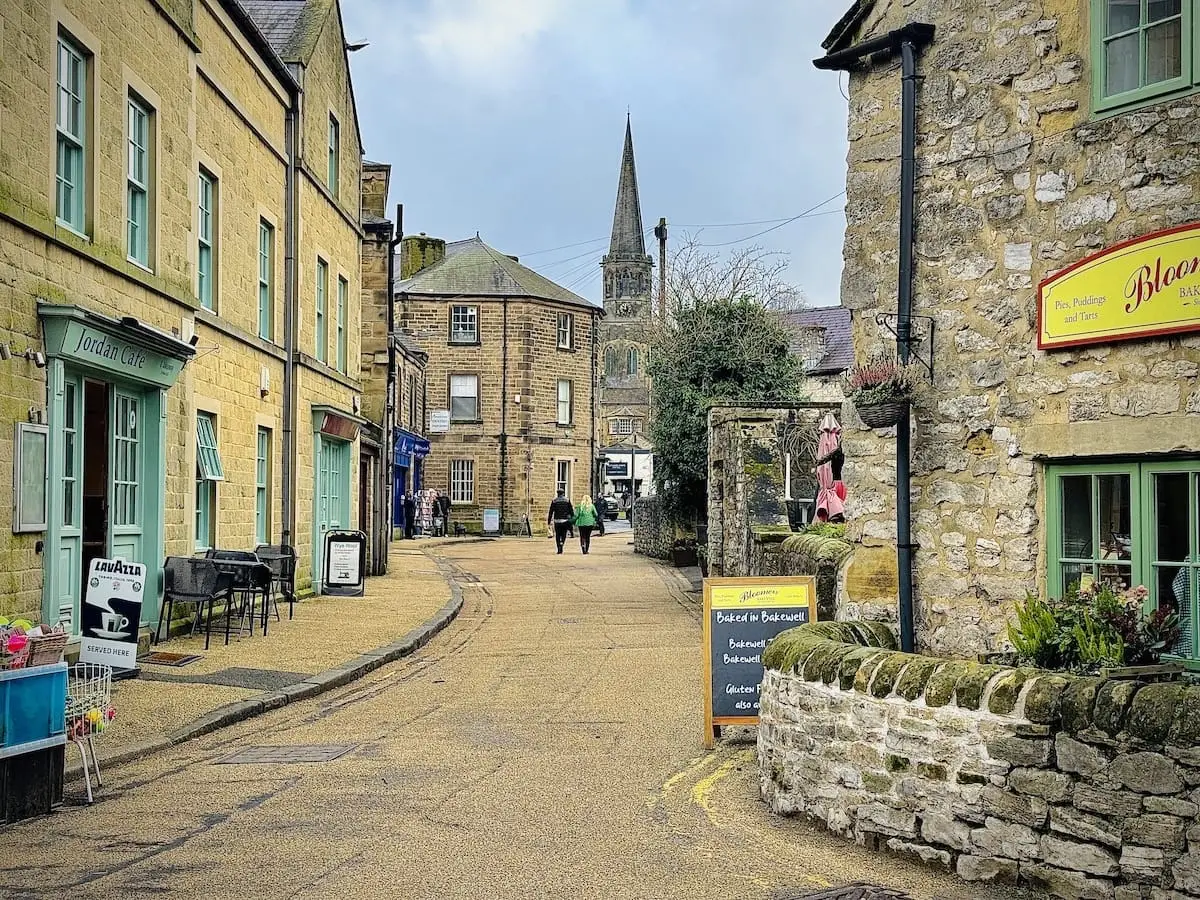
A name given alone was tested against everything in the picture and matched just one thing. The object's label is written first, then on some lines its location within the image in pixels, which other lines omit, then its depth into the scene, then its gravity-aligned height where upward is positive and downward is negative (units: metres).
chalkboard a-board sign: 10.44 -1.07
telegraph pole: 33.10 +8.75
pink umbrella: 15.72 +0.19
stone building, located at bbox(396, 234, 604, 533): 53.25 +4.03
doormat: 13.84 -1.73
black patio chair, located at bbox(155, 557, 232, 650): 15.05 -1.02
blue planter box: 7.73 -1.26
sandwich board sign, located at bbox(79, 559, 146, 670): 11.91 -0.97
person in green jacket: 36.34 -0.84
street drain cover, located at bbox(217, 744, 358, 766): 9.70 -1.93
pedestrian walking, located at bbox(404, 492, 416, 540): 46.50 -0.85
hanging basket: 9.09 +0.52
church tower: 96.28 +16.70
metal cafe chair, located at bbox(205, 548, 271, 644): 16.05 -0.99
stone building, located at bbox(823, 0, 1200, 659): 7.88 +1.21
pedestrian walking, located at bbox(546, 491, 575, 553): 36.91 -0.73
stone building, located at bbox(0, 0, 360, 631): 11.62 +2.24
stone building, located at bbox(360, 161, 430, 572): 28.19 +3.06
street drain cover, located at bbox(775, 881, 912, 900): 6.27 -1.87
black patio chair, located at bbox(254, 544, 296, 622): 18.73 -1.03
